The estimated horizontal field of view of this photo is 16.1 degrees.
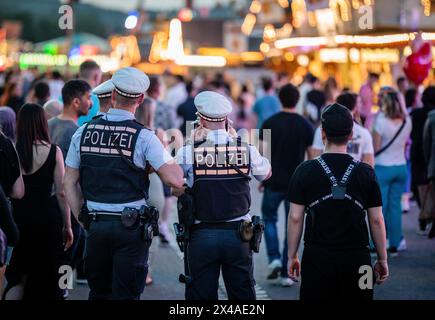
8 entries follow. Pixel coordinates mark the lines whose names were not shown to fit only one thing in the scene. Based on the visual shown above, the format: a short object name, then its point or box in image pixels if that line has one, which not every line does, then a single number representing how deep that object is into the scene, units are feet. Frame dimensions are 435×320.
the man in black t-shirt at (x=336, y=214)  31.72
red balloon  82.53
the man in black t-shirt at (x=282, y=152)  52.91
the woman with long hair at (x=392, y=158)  58.85
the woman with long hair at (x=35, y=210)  40.21
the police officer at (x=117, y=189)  33.70
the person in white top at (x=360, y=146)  51.73
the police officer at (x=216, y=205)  34.42
